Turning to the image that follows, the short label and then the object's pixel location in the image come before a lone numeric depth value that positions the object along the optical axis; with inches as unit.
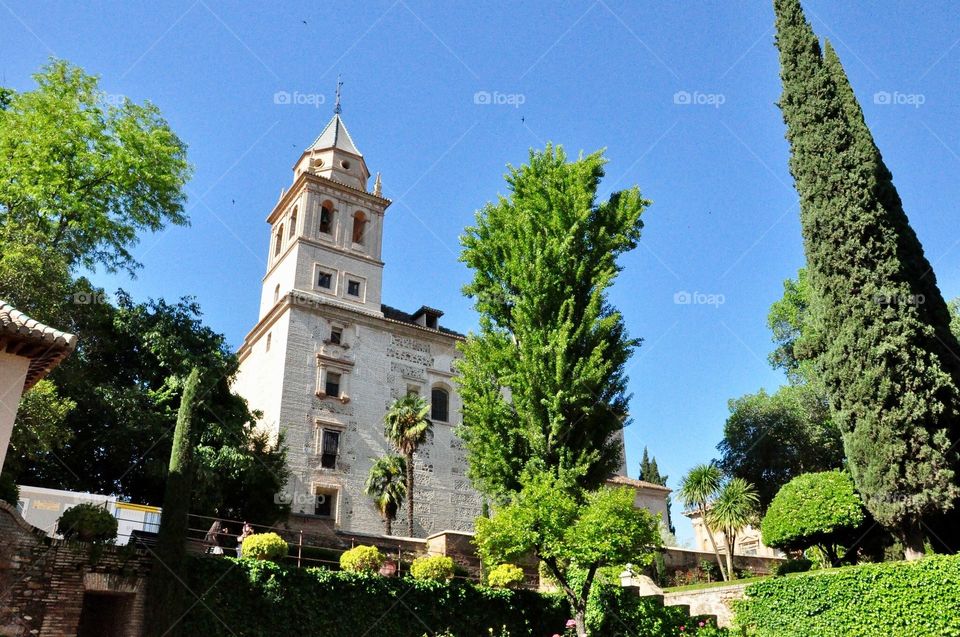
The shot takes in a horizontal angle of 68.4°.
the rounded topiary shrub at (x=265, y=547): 567.2
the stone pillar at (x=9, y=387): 366.3
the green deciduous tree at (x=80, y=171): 789.2
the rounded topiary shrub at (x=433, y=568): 637.9
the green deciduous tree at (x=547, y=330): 641.0
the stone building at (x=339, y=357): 1149.1
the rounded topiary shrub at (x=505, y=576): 666.2
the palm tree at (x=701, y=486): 1001.5
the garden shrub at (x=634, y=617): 642.2
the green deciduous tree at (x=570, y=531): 560.7
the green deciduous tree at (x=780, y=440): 1080.8
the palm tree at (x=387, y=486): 1125.1
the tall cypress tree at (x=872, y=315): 556.1
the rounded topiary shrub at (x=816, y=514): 650.8
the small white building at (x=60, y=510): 651.5
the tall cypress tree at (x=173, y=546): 499.5
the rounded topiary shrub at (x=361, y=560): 602.5
